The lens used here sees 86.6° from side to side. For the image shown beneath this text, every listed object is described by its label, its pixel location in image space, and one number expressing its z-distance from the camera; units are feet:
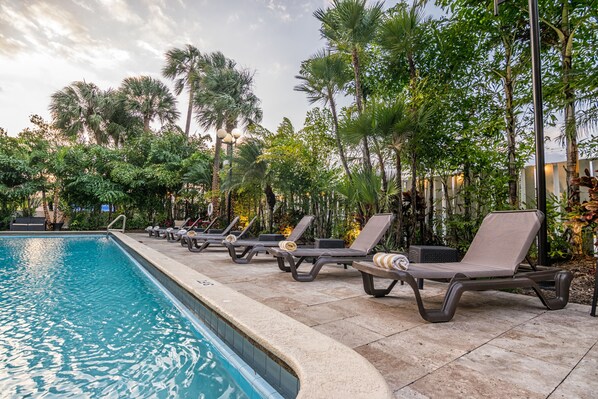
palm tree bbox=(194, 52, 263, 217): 47.73
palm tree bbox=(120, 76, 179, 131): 66.33
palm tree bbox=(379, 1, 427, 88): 19.53
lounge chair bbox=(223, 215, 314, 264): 19.89
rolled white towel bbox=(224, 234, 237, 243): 21.53
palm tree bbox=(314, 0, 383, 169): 21.42
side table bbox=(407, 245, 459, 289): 11.37
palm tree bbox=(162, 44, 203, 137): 60.49
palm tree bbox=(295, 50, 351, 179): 25.86
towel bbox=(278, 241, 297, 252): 15.64
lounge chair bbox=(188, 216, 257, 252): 26.89
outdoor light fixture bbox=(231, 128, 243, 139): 37.14
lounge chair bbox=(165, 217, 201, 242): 37.13
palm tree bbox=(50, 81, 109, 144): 63.31
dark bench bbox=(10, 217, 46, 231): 52.26
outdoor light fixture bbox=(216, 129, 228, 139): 36.62
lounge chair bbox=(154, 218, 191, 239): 43.11
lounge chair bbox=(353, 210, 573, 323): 8.57
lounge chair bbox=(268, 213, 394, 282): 14.35
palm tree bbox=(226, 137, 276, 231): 34.42
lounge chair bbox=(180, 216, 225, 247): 29.94
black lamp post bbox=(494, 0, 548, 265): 12.05
